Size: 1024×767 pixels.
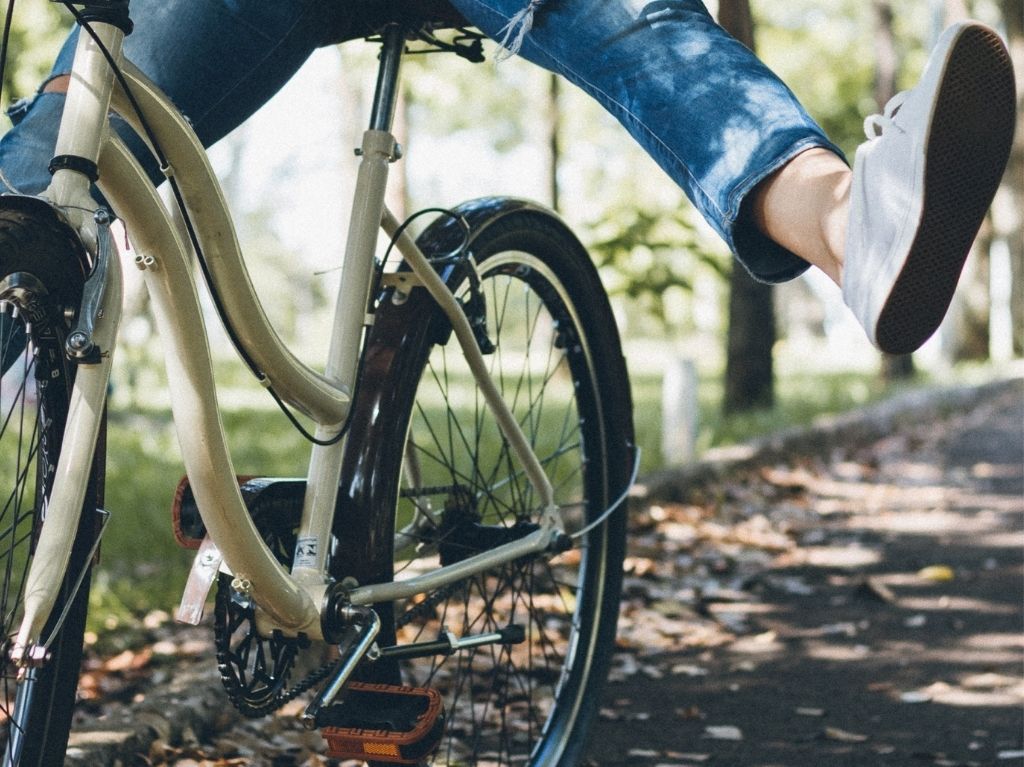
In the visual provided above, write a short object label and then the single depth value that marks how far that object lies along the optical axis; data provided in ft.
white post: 22.12
